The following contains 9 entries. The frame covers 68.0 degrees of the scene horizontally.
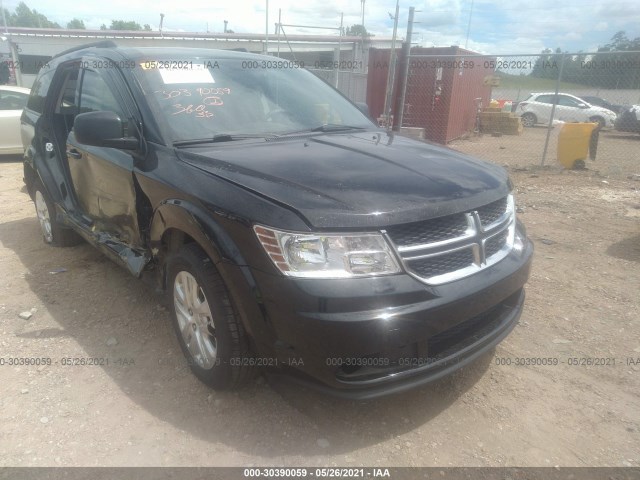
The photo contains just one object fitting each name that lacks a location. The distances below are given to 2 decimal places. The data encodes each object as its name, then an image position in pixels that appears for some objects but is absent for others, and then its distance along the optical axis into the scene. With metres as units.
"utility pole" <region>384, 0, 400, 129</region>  8.40
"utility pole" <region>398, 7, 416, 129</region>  7.45
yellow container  9.39
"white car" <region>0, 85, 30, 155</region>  9.37
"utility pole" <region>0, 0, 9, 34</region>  21.45
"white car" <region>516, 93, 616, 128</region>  19.56
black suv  1.99
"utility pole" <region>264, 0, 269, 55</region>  11.82
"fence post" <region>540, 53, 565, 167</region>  8.32
